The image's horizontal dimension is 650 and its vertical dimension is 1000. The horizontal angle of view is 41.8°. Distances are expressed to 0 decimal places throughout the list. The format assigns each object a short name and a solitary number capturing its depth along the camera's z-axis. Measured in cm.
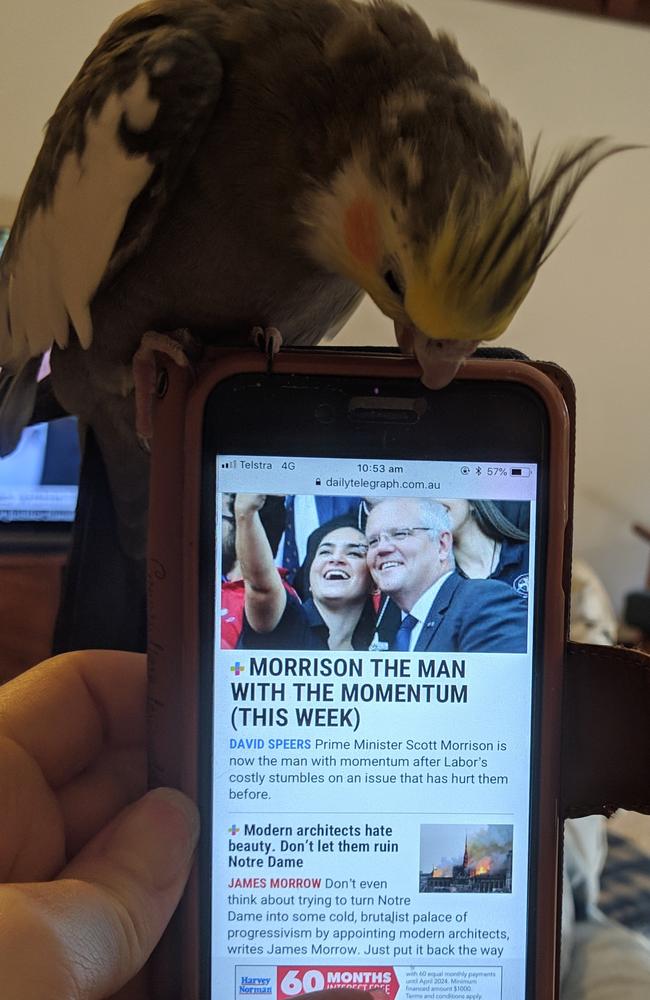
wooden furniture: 32
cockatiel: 14
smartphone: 15
